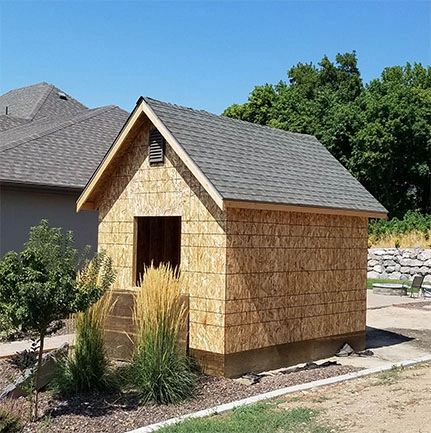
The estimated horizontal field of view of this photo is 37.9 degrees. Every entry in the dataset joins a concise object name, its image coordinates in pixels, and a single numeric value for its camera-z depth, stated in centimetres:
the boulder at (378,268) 3025
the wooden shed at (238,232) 920
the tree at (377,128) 3888
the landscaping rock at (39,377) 852
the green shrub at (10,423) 727
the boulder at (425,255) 2869
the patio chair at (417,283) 2197
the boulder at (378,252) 3020
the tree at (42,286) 753
